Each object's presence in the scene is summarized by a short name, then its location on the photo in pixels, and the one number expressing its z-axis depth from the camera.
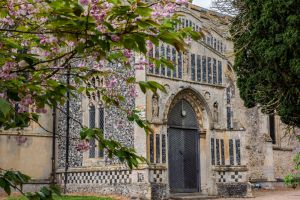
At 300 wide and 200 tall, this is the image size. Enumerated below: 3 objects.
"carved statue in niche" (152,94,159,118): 16.62
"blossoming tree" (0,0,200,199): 2.84
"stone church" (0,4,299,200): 16.23
